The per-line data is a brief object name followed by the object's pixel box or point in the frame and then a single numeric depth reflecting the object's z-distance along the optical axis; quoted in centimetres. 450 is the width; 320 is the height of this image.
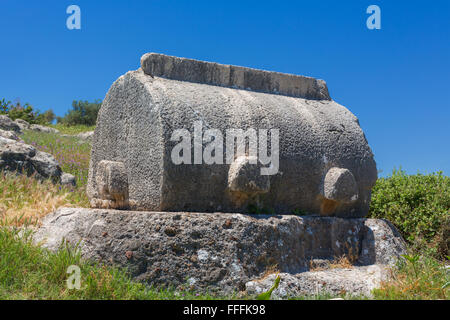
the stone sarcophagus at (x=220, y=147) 416
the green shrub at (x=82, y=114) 2852
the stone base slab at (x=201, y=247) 383
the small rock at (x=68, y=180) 827
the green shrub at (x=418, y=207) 641
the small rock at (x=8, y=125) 1598
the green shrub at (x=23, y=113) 2388
